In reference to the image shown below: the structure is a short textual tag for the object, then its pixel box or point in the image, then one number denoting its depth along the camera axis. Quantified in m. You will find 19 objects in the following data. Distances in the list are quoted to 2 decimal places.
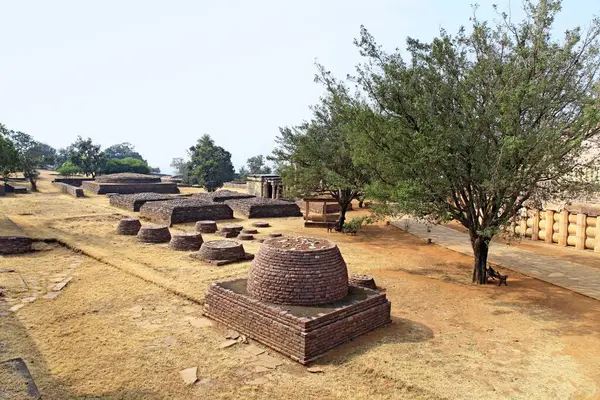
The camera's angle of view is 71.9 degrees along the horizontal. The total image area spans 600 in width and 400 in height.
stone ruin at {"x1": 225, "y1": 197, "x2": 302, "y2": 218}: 23.69
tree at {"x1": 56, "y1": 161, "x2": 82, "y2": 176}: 53.36
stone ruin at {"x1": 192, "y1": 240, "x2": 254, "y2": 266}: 12.62
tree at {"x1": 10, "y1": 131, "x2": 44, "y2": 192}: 38.35
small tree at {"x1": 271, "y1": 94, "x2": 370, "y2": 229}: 17.20
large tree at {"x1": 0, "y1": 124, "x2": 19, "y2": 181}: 24.13
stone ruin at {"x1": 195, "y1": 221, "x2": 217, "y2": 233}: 18.58
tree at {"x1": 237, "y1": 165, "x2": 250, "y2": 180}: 79.34
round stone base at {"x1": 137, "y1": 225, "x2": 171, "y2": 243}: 15.73
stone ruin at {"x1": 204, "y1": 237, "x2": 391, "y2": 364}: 6.60
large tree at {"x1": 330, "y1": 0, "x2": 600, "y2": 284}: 8.89
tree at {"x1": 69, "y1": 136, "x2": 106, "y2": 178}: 50.19
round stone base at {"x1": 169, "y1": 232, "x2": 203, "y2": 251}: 14.43
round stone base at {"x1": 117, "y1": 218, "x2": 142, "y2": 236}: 17.42
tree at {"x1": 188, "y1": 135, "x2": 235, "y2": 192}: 41.28
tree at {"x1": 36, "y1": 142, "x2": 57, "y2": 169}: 62.16
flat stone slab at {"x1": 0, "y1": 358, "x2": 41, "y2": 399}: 5.15
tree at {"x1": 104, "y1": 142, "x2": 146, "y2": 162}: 108.06
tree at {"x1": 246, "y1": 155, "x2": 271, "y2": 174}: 70.39
